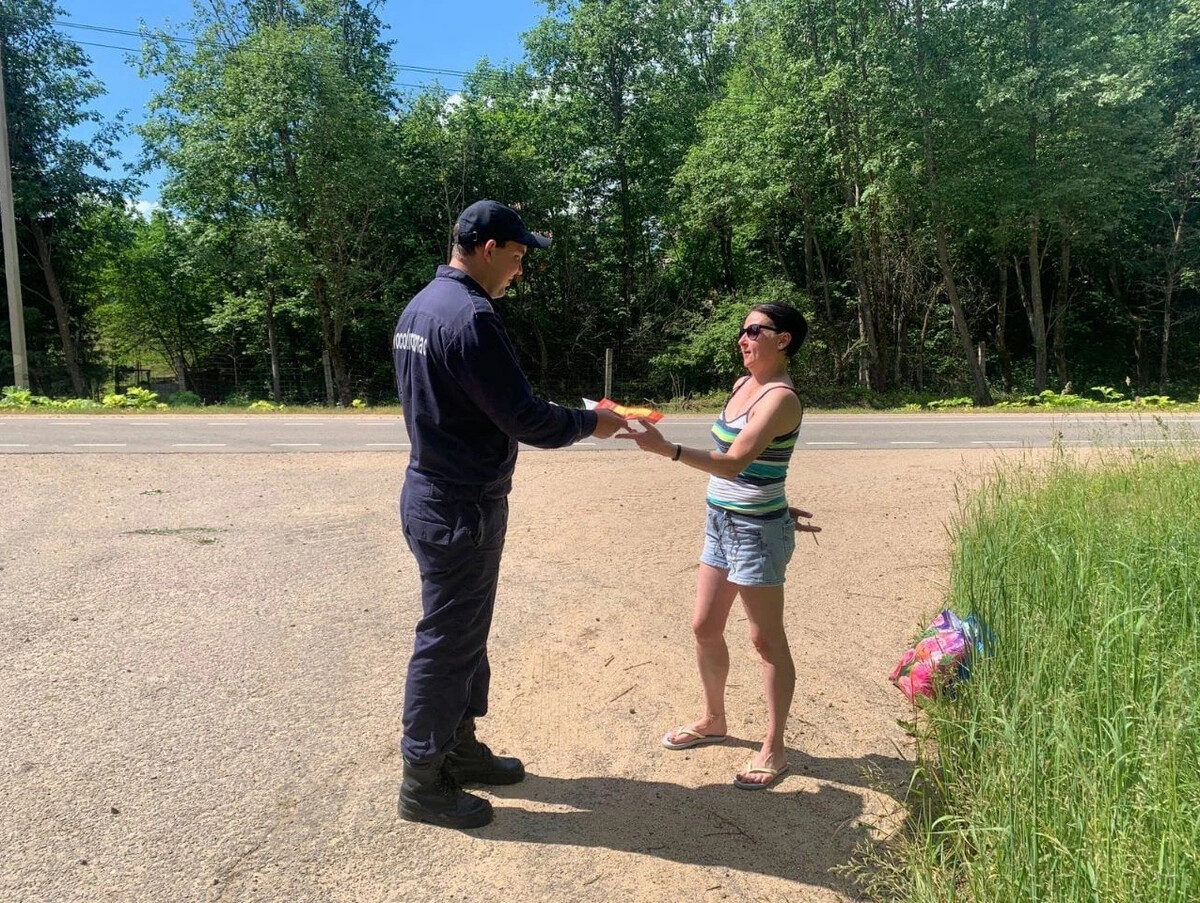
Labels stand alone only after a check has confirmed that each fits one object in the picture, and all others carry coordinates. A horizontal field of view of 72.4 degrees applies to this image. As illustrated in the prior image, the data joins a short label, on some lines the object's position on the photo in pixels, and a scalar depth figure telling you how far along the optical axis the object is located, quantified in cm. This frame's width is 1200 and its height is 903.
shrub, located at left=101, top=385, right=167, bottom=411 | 1916
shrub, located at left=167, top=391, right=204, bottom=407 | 2298
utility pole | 1917
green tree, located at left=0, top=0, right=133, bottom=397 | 2441
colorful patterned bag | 352
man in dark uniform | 264
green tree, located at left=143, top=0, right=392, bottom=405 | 2230
